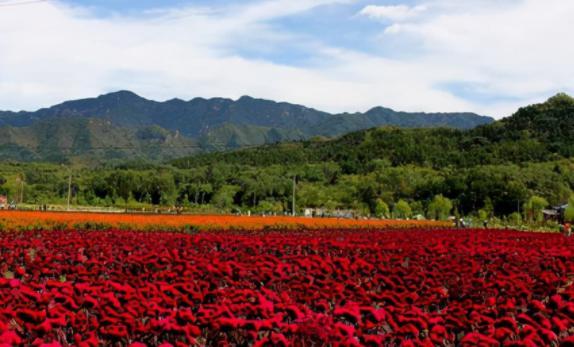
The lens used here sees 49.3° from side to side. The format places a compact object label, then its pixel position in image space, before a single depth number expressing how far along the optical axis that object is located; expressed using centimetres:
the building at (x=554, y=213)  6469
